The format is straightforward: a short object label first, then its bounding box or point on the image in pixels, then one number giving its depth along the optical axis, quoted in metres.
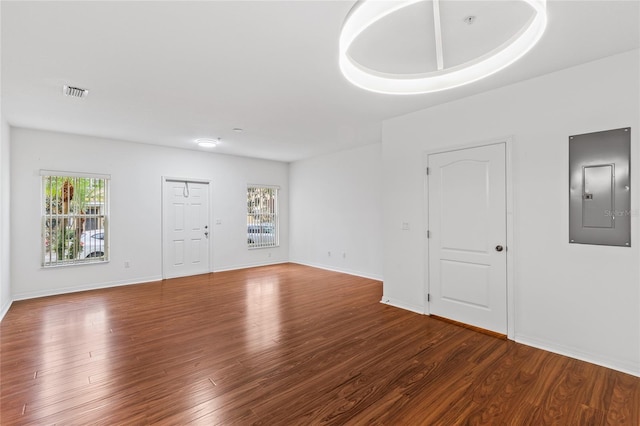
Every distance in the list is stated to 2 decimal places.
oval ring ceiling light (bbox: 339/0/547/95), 1.86
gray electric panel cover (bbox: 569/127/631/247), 2.56
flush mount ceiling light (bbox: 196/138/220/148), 5.70
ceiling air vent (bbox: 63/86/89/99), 3.23
